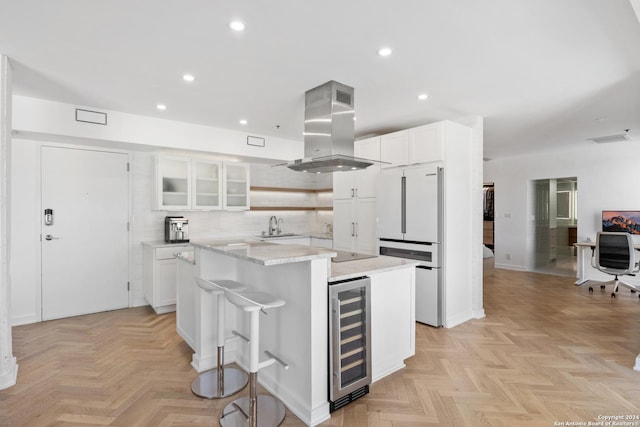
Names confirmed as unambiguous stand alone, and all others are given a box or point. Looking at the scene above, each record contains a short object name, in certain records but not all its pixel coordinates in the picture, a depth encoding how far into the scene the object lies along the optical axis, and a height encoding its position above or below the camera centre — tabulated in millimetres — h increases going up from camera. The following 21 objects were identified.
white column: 2504 -159
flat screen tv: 5672 -148
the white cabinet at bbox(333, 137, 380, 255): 4621 +108
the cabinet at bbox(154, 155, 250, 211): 4605 +411
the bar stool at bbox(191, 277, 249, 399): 2422 -1297
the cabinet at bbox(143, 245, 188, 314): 4230 -837
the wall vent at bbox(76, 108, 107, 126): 3729 +1081
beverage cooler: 2203 -883
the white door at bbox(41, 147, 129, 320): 4059 -259
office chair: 4852 -643
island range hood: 3096 +793
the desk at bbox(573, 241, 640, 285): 5776 -935
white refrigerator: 3787 -148
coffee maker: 4562 -244
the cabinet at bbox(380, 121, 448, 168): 3793 +811
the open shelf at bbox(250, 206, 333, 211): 5746 +76
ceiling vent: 5233 +1192
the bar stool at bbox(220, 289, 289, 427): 1988 -1171
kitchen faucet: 5898 -201
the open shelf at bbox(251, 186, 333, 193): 5668 +412
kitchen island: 2135 -757
